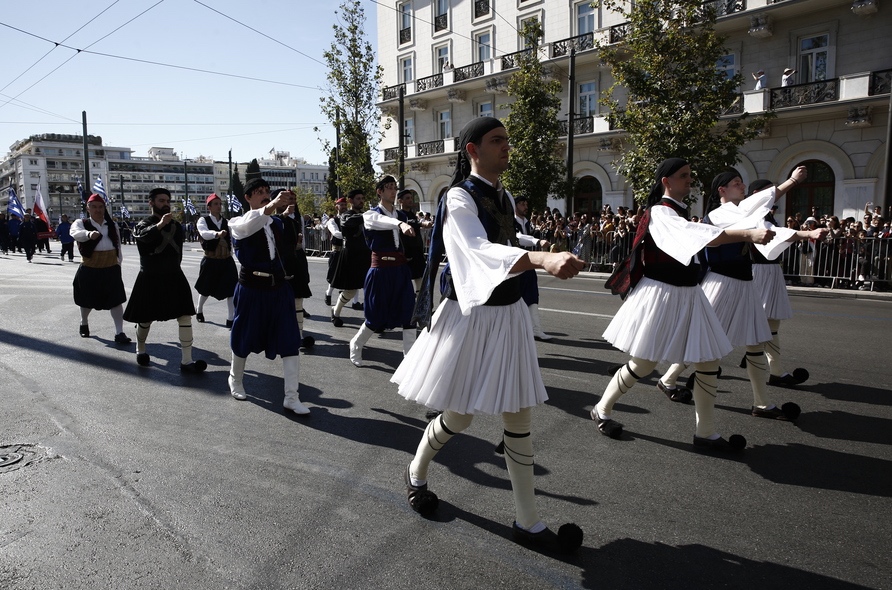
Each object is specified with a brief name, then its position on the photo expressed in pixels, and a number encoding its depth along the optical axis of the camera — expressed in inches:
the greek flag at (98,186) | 1014.4
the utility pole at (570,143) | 846.0
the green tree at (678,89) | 665.0
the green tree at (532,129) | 933.2
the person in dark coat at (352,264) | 380.8
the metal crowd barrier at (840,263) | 550.9
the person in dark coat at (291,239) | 210.7
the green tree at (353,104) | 1127.6
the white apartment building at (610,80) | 848.3
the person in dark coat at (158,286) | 280.5
